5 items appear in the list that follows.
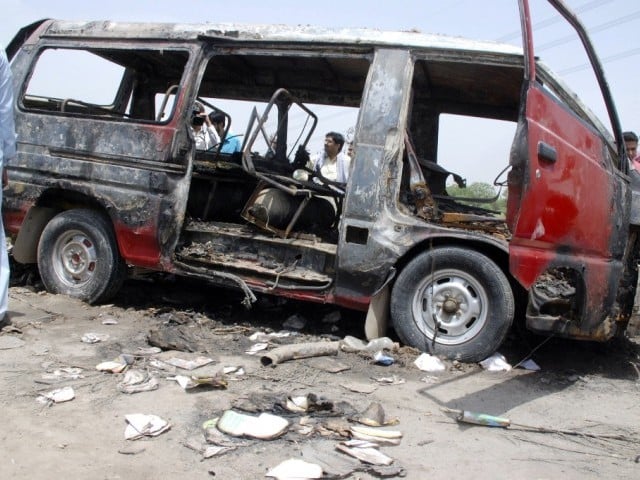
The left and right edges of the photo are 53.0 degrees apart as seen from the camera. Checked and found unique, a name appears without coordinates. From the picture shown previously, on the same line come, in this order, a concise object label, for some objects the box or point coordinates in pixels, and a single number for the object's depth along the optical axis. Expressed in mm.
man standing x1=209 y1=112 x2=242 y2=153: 6457
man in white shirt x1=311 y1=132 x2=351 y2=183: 6871
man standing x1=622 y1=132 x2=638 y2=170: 6395
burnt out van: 4191
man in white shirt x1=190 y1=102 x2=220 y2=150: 6607
